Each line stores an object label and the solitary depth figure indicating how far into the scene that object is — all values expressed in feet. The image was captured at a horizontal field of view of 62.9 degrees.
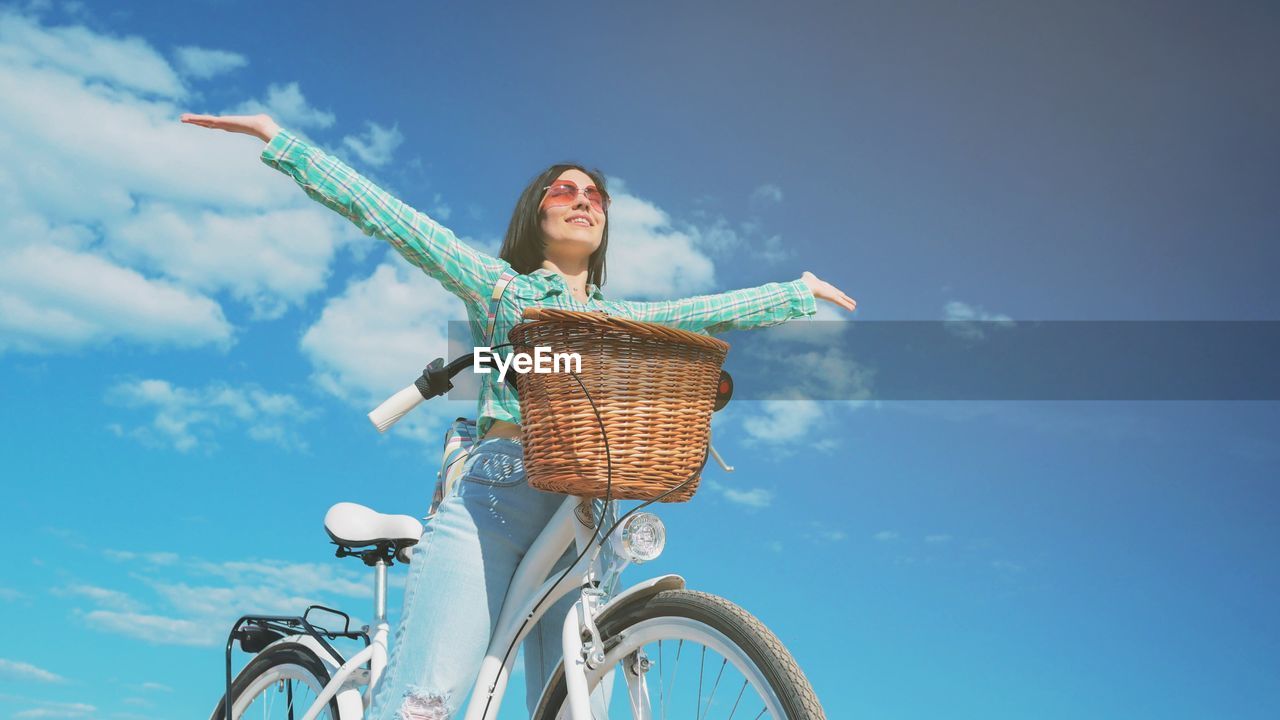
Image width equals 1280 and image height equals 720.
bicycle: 7.94
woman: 9.88
